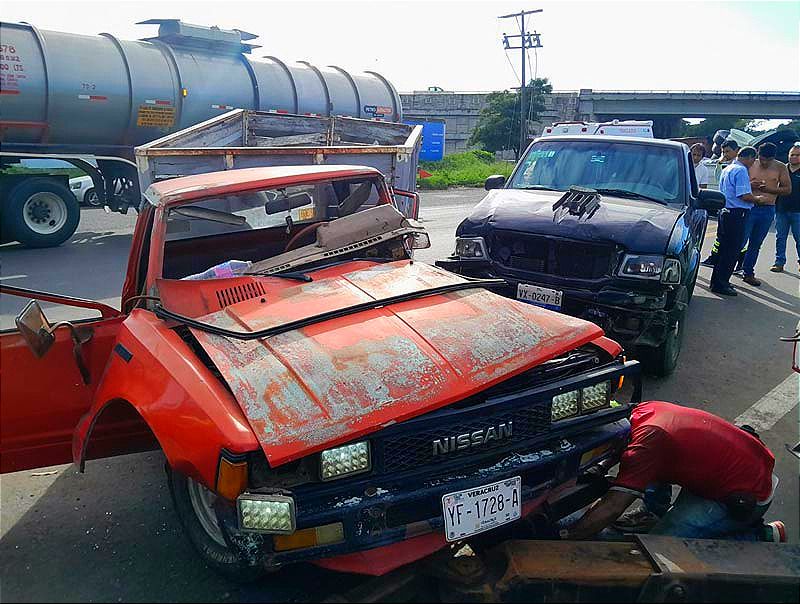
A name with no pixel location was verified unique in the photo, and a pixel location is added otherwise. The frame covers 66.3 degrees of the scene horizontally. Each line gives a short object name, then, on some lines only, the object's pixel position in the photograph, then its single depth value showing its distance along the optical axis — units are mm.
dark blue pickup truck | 4723
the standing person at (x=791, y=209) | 9242
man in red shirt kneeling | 2785
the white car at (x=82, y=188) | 13992
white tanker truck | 10008
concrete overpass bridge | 50188
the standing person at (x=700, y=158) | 12789
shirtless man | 8617
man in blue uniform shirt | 8195
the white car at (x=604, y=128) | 13344
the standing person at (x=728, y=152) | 10194
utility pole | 36125
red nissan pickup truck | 2238
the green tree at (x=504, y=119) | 44094
